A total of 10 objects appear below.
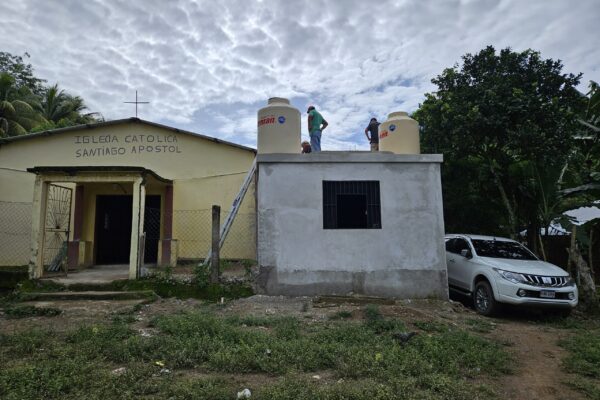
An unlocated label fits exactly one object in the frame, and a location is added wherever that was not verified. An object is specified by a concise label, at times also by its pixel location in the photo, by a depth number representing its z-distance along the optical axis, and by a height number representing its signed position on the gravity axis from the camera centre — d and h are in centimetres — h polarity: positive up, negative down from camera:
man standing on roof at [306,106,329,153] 1014 +279
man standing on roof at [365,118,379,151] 1122 +292
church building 1165 +147
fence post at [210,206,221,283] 851 -25
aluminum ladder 910 +75
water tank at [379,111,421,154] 990 +253
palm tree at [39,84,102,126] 2577 +868
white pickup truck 755 -79
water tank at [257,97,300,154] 916 +251
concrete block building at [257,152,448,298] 852 +29
